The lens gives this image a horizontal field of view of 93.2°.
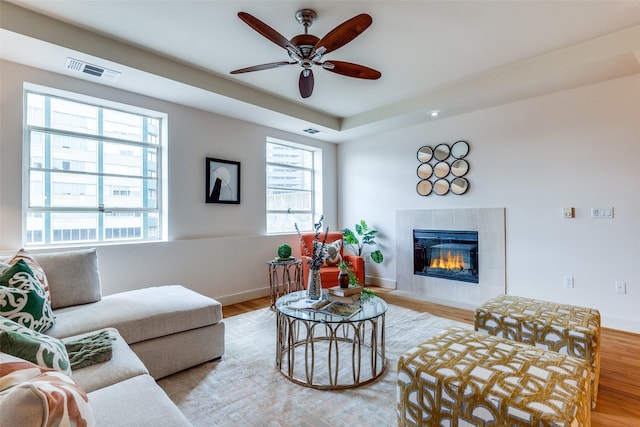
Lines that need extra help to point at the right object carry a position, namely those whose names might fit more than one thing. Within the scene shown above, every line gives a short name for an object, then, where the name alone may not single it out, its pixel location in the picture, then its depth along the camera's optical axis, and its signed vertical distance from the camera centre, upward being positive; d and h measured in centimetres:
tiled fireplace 385 -57
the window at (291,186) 487 +49
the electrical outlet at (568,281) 332 -75
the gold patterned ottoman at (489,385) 121 -75
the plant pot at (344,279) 247 -53
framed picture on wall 396 +45
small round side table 380 -93
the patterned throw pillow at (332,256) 419 -58
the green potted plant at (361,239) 493 -42
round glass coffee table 205 -114
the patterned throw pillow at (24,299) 156 -45
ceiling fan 203 +125
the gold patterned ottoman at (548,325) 189 -76
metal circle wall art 412 +64
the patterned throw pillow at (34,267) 190 -33
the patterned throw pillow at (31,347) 93 -43
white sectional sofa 148 -73
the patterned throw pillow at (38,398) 59 -39
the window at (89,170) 289 +48
